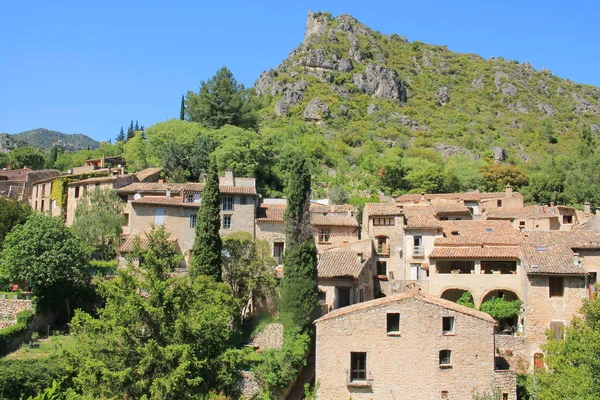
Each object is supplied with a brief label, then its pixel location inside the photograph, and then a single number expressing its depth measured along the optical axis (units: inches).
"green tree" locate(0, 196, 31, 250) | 1786.4
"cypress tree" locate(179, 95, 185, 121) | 4007.9
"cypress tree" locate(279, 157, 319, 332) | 1337.4
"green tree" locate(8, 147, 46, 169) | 3619.6
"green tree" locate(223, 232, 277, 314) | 1482.5
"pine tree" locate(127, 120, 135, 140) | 4713.6
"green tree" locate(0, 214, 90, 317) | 1476.4
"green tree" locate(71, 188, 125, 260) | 1795.0
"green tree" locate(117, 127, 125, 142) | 5307.1
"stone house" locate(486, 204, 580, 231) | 2038.6
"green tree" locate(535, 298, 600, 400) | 1013.2
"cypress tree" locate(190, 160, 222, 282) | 1424.7
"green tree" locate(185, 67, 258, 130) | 2802.7
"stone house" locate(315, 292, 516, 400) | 1142.3
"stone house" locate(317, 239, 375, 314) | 1493.6
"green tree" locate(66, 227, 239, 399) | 1043.3
